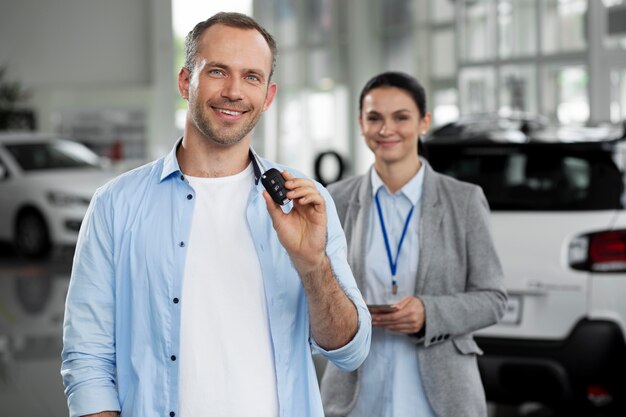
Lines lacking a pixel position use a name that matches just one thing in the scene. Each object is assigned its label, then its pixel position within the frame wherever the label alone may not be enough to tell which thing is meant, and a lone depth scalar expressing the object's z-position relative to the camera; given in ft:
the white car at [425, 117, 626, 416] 16.14
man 7.48
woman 10.74
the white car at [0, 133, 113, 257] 45.34
